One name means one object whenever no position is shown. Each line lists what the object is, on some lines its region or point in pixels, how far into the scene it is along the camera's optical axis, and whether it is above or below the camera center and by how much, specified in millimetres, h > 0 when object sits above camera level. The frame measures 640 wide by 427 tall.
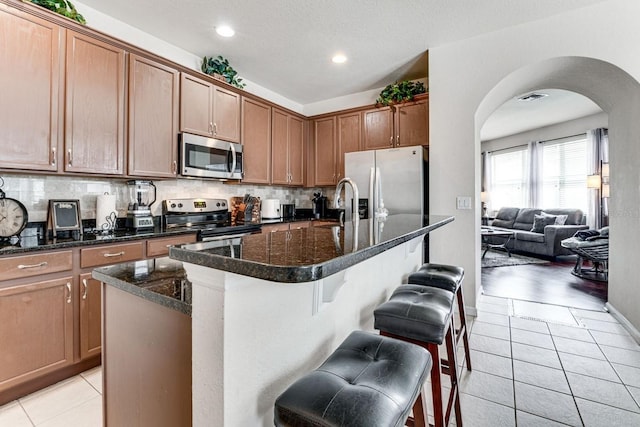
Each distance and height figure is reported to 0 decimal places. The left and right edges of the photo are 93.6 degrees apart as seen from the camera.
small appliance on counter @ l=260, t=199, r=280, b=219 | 3990 +25
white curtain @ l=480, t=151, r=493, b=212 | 8125 +1074
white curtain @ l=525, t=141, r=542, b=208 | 6930 +919
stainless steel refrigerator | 3279 +379
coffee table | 5493 -518
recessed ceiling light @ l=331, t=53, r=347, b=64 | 3320 +1720
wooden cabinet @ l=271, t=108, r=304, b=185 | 4051 +881
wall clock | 1923 -51
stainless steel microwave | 2912 +554
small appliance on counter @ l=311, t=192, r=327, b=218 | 4582 +87
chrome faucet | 1750 +92
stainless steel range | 2889 -92
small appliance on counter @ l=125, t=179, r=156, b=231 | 2639 +57
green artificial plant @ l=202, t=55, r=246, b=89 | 3252 +1574
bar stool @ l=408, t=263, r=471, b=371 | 1850 -426
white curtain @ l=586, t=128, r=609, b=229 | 5637 +890
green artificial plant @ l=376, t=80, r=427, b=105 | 3688 +1494
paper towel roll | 2471 +6
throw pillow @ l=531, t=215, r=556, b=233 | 6012 -188
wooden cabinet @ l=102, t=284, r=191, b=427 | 935 -526
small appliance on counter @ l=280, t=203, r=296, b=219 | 4605 +14
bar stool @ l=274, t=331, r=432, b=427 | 746 -495
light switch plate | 2981 +102
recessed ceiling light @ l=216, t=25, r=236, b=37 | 2748 +1681
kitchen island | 718 -302
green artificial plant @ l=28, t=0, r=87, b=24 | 2061 +1417
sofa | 5547 -314
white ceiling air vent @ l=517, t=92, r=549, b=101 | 4789 +1897
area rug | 5316 -896
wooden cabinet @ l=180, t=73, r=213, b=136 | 2910 +1056
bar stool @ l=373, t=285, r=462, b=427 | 1284 -504
